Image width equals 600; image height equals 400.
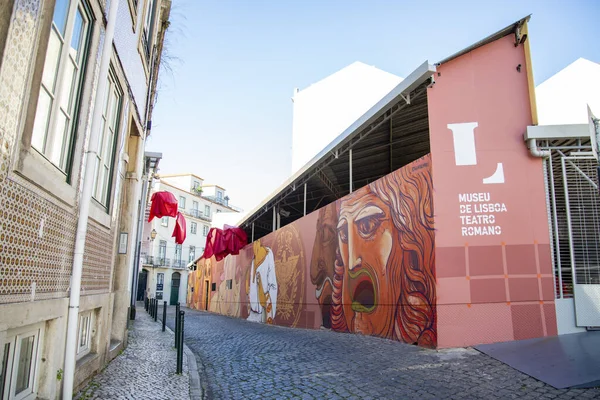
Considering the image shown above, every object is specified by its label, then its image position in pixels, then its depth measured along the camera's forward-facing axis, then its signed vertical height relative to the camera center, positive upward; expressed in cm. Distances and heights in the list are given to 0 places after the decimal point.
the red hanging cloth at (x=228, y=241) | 2214 +199
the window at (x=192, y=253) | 5536 +342
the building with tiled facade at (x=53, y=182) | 289 +81
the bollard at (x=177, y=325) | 692 -71
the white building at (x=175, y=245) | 5034 +428
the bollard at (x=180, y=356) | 605 -103
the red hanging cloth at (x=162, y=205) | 1377 +232
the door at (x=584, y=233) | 731 +90
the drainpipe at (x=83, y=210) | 394 +66
